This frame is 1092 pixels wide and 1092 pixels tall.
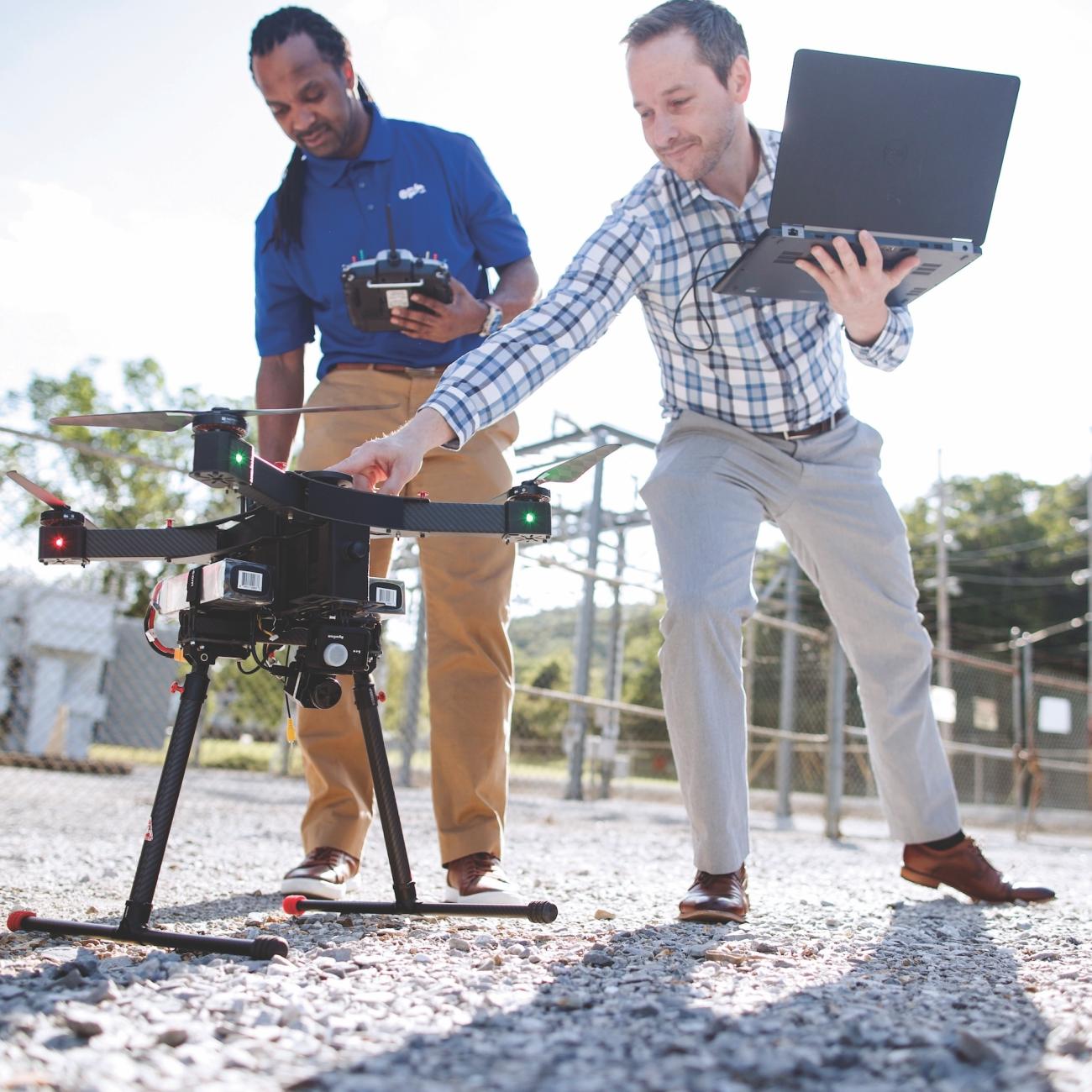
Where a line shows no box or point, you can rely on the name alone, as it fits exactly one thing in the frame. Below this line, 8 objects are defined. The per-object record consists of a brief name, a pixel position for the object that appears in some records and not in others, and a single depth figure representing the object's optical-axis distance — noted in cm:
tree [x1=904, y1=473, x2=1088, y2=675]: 3509
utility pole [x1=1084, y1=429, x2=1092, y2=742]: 2188
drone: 160
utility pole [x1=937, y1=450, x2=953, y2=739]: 2688
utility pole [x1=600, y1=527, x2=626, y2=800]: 799
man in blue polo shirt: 254
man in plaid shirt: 231
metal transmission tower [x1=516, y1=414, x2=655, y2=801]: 735
